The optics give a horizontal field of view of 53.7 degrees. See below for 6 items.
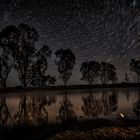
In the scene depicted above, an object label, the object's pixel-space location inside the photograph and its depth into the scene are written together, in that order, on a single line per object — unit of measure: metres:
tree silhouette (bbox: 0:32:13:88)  39.24
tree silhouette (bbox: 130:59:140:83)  67.91
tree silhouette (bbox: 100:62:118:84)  70.00
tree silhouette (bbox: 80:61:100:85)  65.55
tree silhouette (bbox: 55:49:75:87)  52.86
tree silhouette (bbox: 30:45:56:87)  45.84
